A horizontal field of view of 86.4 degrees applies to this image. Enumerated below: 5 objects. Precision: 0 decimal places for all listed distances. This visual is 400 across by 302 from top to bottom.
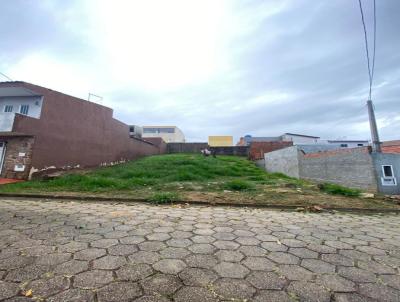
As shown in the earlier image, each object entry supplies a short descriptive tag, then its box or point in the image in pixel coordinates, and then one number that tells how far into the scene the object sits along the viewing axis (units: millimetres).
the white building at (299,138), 33438
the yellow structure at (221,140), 41875
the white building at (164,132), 40250
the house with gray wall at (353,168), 7660
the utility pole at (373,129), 8648
